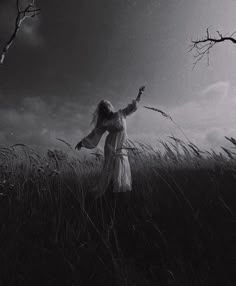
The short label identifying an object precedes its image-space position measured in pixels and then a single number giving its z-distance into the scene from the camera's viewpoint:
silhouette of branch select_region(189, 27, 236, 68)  5.01
